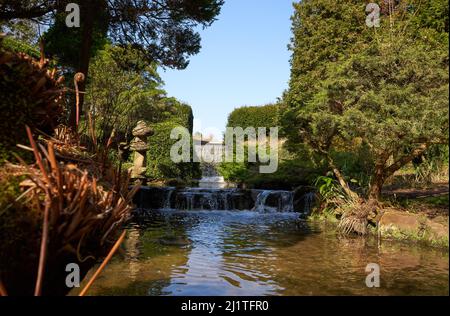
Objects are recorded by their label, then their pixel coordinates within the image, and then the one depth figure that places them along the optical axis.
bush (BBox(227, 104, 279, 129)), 34.03
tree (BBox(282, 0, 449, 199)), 7.55
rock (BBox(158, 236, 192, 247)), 8.53
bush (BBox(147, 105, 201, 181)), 23.62
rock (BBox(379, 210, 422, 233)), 8.50
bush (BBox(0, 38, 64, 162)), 2.49
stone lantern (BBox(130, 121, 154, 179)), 20.59
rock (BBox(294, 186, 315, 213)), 16.09
